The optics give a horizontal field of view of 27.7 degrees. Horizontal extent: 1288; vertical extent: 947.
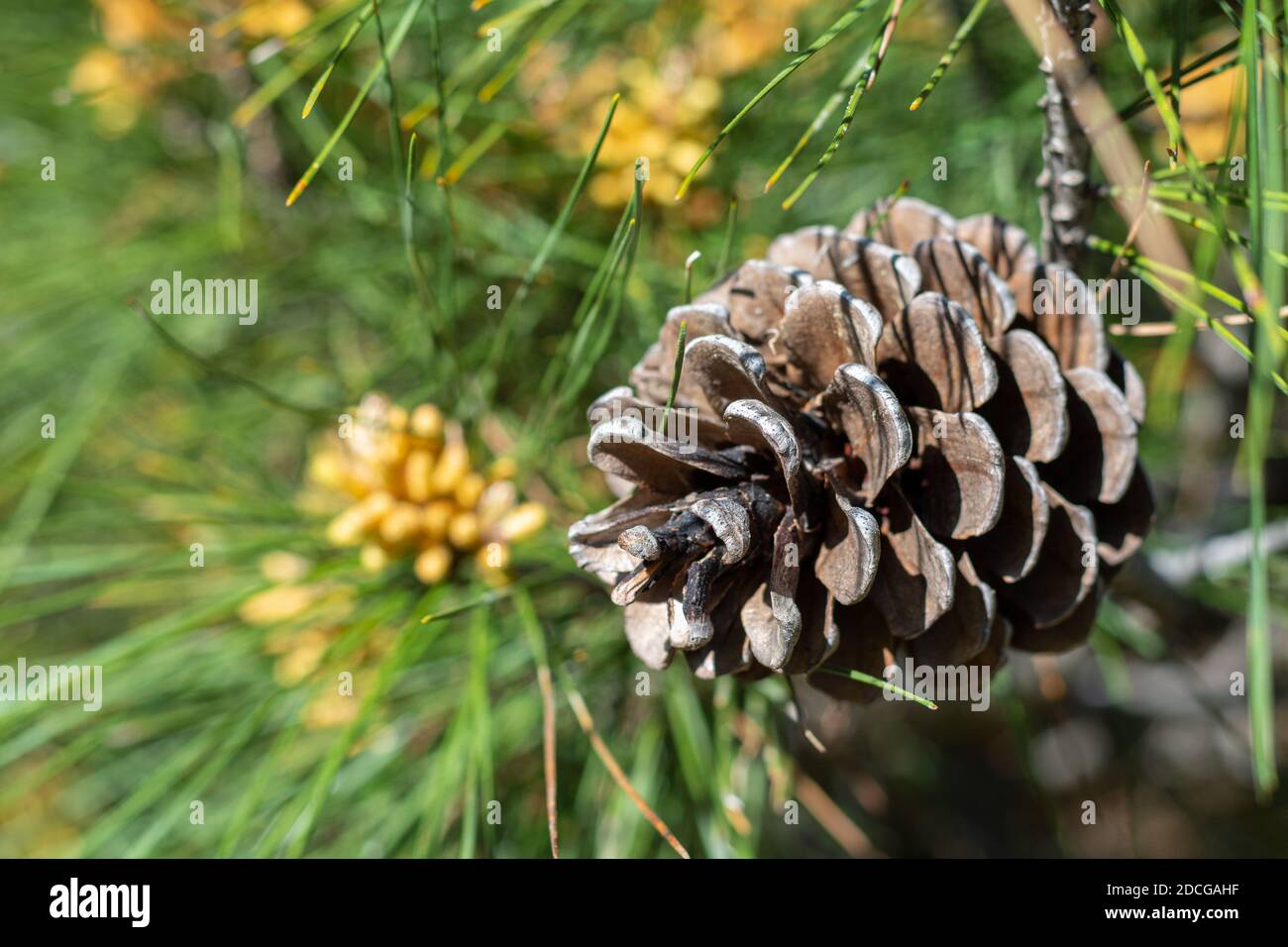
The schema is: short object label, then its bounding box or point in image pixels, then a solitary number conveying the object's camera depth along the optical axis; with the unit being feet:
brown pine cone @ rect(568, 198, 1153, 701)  1.06
